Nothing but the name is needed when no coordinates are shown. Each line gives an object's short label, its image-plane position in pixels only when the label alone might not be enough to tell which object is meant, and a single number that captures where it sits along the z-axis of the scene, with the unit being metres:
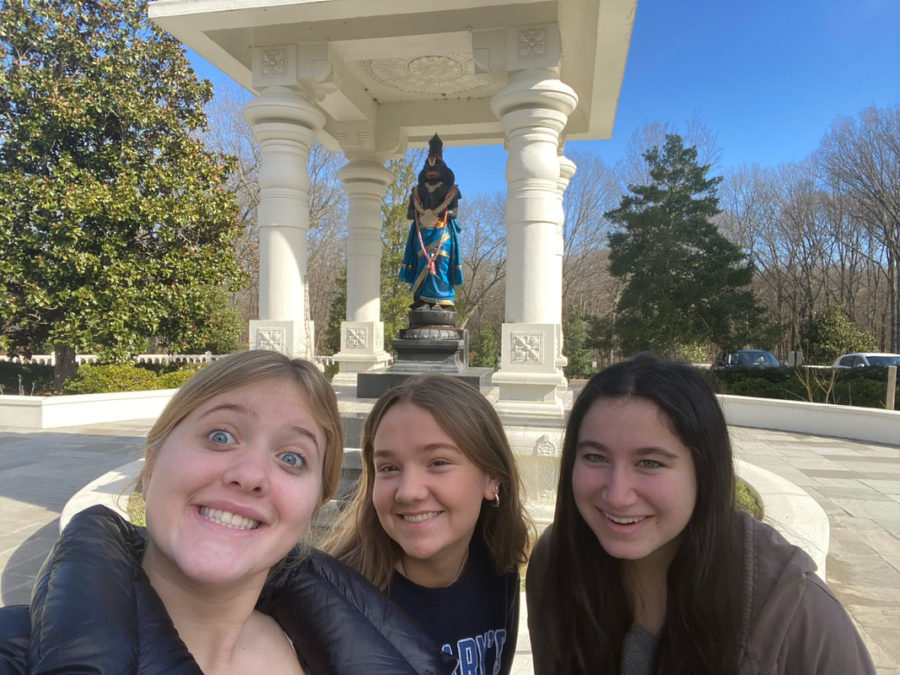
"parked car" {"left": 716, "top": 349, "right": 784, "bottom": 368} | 17.89
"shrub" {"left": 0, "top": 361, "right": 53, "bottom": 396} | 13.26
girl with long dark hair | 1.20
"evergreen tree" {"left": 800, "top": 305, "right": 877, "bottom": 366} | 18.69
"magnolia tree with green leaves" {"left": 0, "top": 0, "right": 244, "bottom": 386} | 11.04
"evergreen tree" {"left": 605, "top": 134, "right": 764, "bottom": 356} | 17.27
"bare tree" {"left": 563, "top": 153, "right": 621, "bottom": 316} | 28.77
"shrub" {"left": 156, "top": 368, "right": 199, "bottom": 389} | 11.91
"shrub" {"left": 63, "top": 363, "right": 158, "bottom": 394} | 11.13
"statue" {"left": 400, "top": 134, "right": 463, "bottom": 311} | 6.65
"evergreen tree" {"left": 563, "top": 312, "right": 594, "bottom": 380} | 21.78
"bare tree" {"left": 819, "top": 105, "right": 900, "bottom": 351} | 22.23
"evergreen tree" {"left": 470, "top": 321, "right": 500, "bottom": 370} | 18.62
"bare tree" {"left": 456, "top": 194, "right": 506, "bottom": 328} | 27.86
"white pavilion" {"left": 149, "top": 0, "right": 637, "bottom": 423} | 5.49
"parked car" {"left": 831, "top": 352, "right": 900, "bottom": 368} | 16.05
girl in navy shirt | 1.58
